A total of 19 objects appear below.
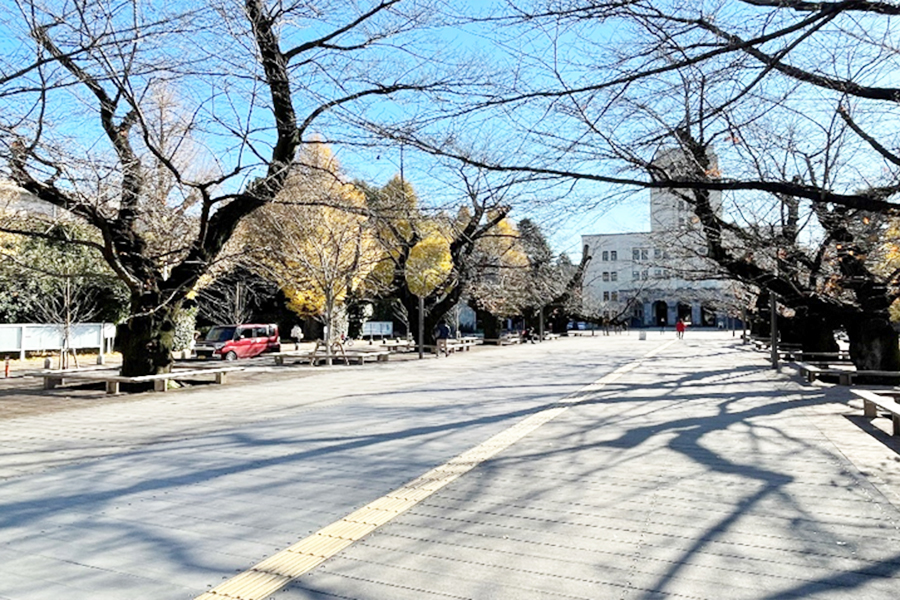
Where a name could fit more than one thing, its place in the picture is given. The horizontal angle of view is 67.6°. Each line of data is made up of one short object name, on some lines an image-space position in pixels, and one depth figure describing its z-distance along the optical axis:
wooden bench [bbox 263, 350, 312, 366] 23.25
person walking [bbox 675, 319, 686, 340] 48.88
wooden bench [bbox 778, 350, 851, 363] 20.20
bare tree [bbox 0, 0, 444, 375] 8.33
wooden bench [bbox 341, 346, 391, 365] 22.56
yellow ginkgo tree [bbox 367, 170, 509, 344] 25.80
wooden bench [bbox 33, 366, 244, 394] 13.09
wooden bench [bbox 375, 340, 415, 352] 30.00
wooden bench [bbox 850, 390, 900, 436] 8.35
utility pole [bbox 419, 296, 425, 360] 26.52
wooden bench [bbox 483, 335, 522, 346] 39.84
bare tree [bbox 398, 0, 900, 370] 5.75
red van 27.61
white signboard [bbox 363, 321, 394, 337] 45.62
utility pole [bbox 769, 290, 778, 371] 19.69
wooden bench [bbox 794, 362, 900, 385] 13.85
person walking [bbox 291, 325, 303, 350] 33.79
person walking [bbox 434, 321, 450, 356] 28.16
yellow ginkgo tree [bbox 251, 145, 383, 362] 21.70
